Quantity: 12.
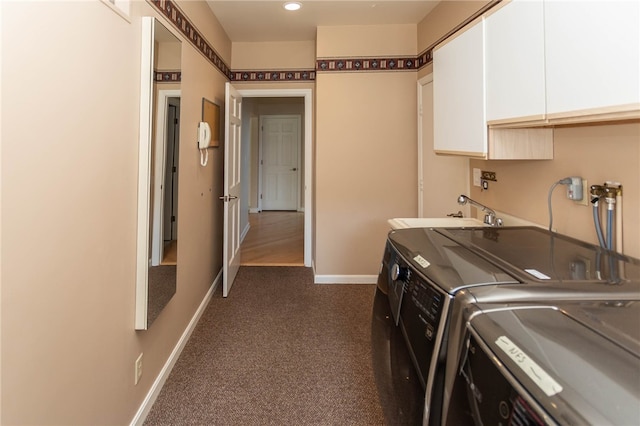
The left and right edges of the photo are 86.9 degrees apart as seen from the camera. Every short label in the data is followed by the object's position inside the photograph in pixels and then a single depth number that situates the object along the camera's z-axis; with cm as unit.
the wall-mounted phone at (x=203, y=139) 258
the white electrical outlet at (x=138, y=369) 162
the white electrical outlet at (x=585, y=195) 139
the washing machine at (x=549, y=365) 50
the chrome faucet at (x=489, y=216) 191
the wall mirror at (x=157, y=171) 158
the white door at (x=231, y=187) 307
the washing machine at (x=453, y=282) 85
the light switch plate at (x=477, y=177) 229
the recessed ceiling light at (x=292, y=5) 285
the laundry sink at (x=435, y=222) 210
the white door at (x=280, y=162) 824
